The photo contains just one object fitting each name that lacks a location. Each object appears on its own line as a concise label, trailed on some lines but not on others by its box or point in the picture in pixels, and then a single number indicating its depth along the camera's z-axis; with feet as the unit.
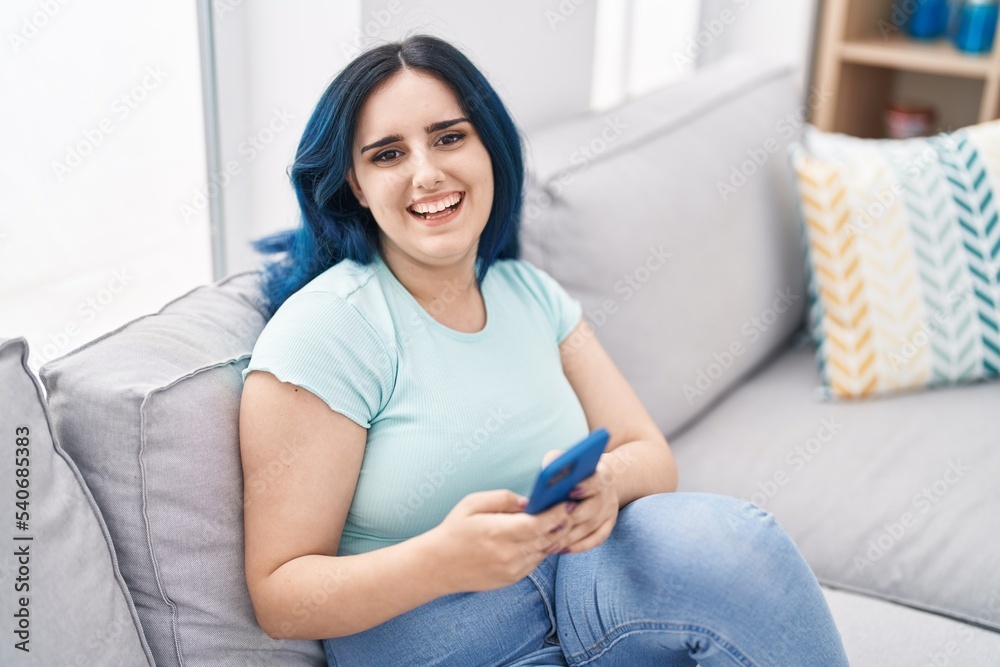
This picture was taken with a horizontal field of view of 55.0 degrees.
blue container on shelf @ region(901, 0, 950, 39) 8.21
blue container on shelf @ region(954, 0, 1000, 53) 7.63
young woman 3.02
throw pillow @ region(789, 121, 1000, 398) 5.42
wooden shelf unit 7.70
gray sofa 2.83
